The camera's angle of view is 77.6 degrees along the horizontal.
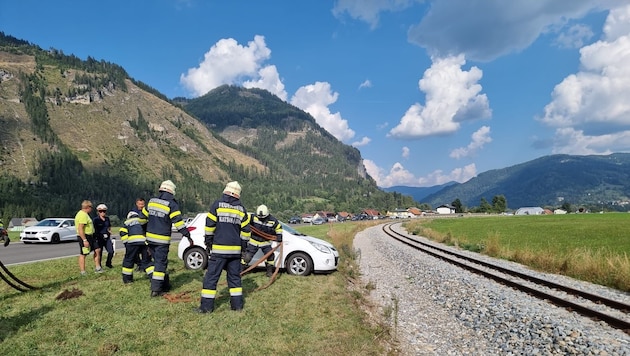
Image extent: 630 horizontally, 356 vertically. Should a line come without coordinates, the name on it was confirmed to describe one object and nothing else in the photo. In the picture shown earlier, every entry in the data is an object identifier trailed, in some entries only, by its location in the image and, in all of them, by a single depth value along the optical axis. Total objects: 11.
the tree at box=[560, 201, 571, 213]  148.15
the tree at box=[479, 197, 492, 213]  138.71
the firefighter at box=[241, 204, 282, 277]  10.55
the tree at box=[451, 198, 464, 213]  153.23
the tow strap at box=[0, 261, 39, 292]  8.06
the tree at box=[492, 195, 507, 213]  134.00
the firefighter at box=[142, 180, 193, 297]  7.88
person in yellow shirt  10.38
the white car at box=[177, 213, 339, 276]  11.27
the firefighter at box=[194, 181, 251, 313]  6.91
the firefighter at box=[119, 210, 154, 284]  9.12
